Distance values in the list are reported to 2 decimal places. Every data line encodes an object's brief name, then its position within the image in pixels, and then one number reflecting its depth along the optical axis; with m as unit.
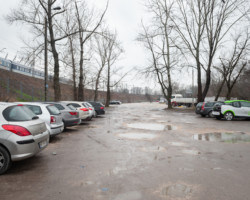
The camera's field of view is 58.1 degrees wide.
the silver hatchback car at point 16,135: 4.57
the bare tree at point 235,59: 33.16
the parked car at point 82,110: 14.48
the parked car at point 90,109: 15.97
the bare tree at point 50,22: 18.92
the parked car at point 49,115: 7.91
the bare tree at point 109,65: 40.48
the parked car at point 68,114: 10.29
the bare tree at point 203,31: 28.11
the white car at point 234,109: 16.34
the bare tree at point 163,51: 31.05
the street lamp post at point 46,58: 17.55
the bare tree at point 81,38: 23.03
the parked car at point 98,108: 21.16
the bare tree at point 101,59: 39.25
